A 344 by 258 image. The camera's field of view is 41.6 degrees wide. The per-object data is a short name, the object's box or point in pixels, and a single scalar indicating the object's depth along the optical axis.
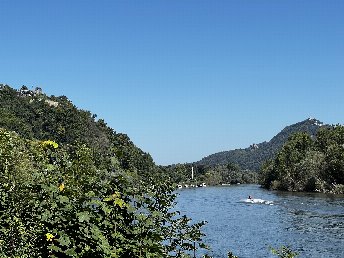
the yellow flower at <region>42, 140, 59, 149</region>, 7.95
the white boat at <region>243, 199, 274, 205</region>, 81.19
